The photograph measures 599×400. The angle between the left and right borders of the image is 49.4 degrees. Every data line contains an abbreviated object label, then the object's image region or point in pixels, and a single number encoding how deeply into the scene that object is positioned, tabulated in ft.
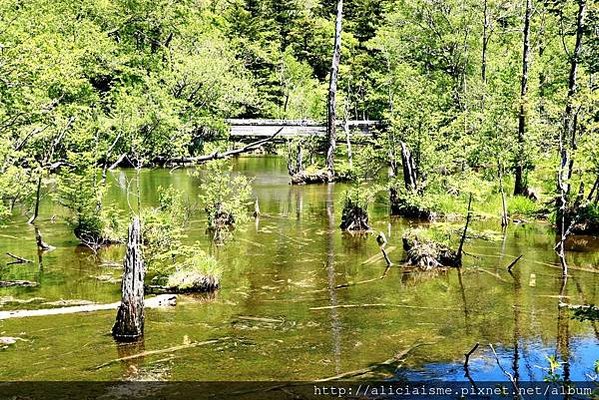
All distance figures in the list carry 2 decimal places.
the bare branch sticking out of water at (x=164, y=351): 31.17
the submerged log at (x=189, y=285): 44.47
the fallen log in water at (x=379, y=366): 29.73
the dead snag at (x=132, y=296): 33.63
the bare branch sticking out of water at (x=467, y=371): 29.55
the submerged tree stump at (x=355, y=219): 70.13
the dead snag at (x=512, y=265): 51.35
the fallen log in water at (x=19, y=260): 54.34
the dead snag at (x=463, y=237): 52.34
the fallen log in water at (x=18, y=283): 46.55
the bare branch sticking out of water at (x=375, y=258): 55.01
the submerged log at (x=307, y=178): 115.96
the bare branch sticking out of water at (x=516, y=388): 27.53
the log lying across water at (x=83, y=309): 38.06
